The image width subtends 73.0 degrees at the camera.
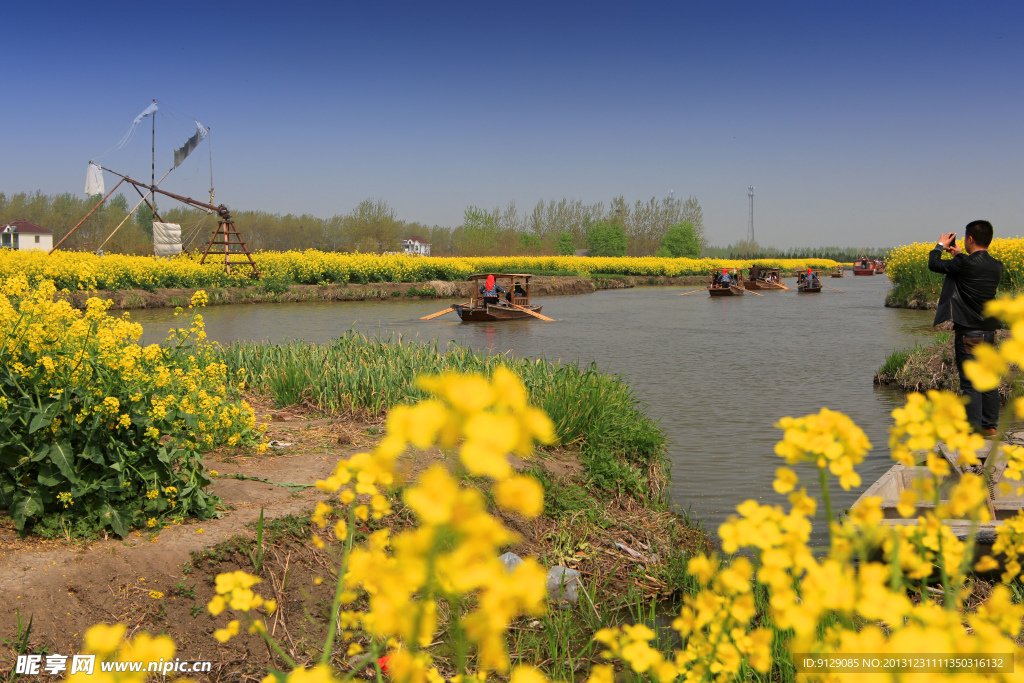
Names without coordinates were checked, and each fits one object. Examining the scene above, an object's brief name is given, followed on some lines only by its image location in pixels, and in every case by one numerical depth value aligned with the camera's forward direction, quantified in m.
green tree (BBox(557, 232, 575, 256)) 82.25
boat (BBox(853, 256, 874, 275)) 70.38
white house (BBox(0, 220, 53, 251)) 73.12
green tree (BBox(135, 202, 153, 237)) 108.49
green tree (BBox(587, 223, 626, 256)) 86.19
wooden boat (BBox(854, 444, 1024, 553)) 3.86
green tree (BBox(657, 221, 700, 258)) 88.00
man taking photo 6.27
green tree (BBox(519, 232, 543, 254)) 76.19
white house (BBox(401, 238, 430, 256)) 108.75
